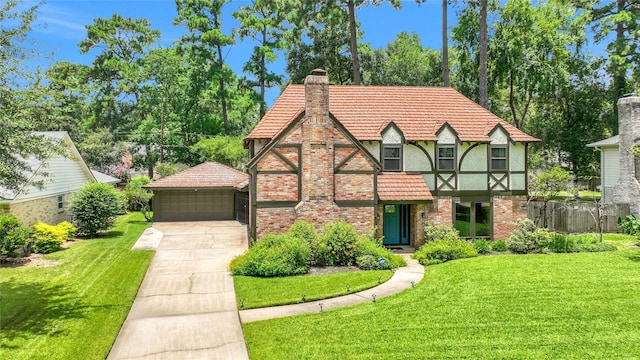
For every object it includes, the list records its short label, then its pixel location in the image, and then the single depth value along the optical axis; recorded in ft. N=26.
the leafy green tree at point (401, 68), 117.91
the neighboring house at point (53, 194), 59.31
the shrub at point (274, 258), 44.34
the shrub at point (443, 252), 50.58
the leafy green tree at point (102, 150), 124.16
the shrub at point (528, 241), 54.95
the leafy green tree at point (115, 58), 138.21
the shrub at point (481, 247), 54.56
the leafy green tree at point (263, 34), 126.52
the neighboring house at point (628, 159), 72.69
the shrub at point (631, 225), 47.75
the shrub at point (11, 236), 49.60
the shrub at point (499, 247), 55.83
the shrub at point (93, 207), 67.21
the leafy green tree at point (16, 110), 32.53
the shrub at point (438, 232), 56.95
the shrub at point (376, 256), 47.21
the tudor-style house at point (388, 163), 52.60
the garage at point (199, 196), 88.58
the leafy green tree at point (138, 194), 88.02
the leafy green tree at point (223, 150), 113.91
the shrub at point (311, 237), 48.39
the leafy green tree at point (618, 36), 101.14
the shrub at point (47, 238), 55.88
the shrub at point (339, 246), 48.49
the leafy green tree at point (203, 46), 125.29
